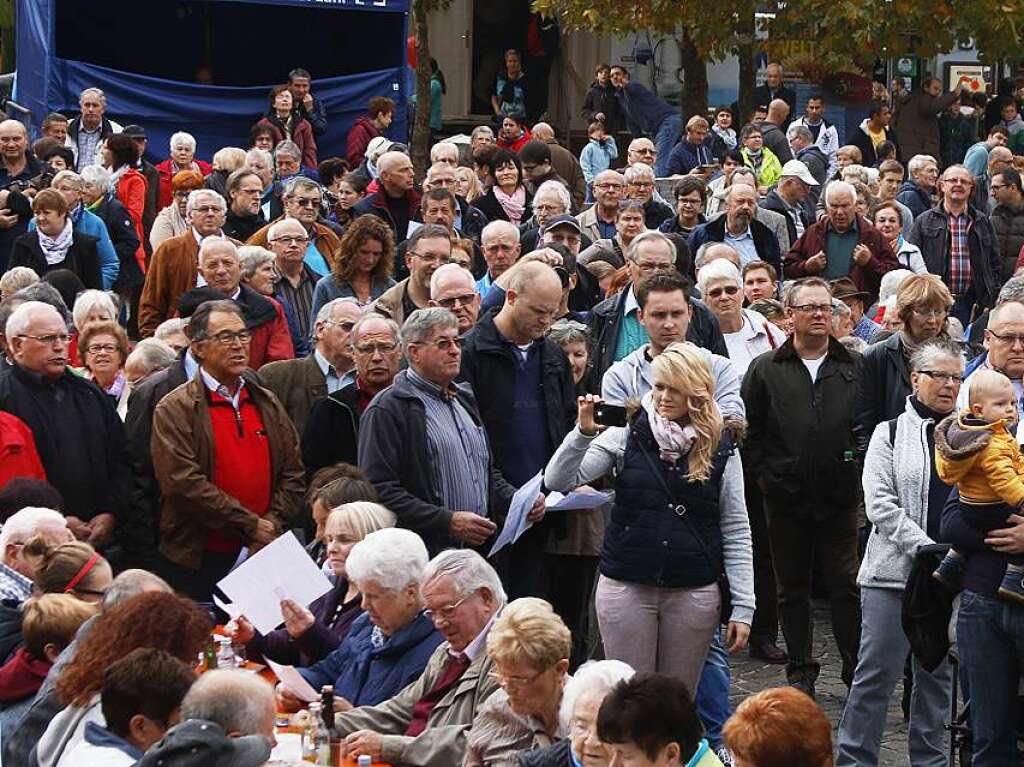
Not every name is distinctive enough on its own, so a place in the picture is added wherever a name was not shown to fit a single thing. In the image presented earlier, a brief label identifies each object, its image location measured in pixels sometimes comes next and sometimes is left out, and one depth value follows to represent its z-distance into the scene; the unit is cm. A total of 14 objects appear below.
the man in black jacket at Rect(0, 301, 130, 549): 1700
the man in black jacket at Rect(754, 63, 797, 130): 4850
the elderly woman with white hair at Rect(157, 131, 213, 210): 3403
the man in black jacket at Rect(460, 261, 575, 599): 1658
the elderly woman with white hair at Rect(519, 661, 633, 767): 1084
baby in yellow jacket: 1327
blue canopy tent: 4353
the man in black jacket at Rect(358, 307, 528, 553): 1560
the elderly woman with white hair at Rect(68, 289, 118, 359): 2022
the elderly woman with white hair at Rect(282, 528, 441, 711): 1332
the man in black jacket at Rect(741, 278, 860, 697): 1752
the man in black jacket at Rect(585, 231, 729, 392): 1794
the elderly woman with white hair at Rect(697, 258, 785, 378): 1927
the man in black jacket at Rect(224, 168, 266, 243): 2647
